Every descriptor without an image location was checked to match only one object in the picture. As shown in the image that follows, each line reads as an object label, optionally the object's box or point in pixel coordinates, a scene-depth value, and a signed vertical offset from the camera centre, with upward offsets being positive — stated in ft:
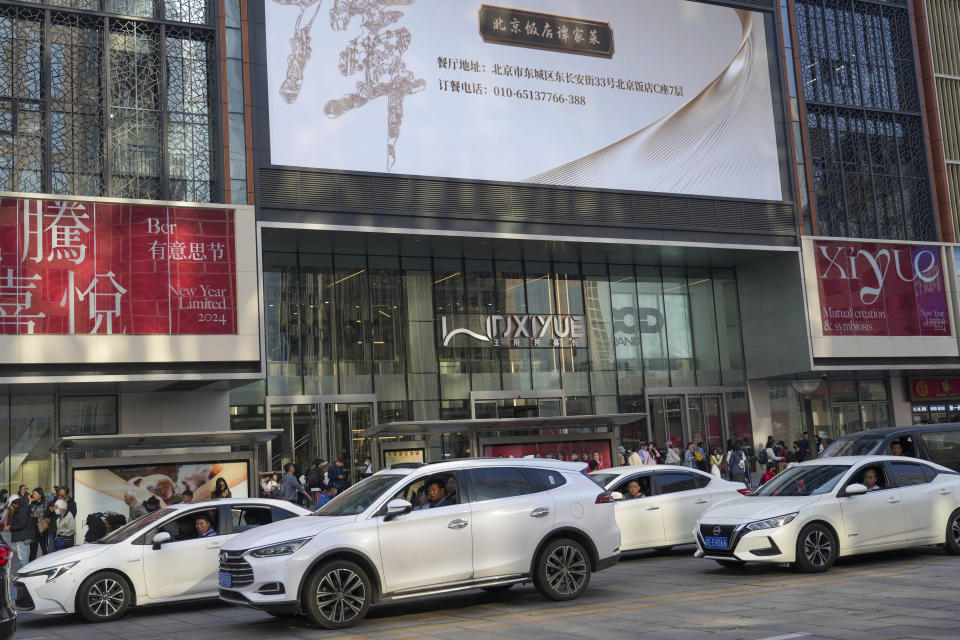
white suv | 33.73 -3.52
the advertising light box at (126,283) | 75.61 +14.70
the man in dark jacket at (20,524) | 60.75 -3.20
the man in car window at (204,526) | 43.75 -2.94
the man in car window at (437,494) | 37.22 -1.87
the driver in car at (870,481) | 44.91 -3.00
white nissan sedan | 42.09 -4.27
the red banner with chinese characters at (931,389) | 129.39 +2.99
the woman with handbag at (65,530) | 59.47 -3.66
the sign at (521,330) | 106.22 +12.08
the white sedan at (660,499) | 51.34 -3.77
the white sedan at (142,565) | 40.93 -4.23
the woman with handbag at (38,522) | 61.82 -3.20
